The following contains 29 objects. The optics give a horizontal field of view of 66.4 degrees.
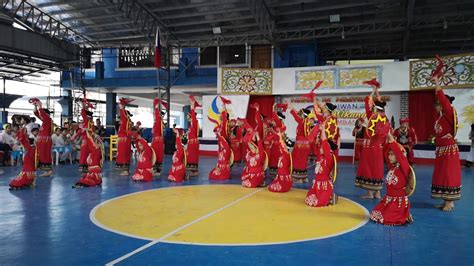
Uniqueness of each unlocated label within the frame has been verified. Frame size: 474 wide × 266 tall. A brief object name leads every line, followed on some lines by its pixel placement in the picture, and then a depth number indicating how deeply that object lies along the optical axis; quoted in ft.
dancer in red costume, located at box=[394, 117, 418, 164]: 24.81
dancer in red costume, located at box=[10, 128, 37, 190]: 19.63
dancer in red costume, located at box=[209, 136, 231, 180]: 24.26
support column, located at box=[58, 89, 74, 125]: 55.96
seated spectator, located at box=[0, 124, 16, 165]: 32.17
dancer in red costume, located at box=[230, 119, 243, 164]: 30.14
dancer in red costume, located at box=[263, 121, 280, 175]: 23.04
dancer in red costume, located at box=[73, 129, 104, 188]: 20.53
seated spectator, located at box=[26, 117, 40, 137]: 36.28
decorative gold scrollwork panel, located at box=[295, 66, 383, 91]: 37.04
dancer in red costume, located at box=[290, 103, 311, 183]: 21.96
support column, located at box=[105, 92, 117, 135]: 57.82
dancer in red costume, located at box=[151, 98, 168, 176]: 25.04
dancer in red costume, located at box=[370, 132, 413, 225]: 12.76
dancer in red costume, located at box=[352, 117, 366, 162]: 26.02
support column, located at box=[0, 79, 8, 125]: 55.28
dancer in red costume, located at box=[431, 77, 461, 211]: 14.66
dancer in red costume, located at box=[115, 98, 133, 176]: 25.51
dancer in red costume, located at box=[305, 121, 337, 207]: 15.78
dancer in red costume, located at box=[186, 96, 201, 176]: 25.63
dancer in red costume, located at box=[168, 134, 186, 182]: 23.16
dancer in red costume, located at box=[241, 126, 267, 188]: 20.84
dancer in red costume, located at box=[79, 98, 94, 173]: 21.44
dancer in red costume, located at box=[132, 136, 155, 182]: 23.06
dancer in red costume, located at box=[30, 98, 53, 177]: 24.01
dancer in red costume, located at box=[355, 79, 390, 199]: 16.73
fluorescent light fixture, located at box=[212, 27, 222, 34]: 42.18
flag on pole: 35.32
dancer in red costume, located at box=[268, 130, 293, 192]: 19.29
